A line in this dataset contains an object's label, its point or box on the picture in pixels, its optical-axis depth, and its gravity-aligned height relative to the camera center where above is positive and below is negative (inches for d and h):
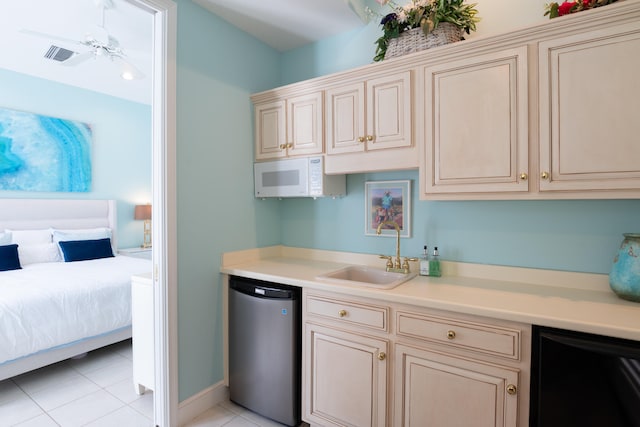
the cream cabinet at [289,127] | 86.2 +22.8
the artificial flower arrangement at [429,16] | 68.7 +41.6
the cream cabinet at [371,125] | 72.7 +19.7
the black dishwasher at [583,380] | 45.1 -25.0
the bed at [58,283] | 93.6 -24.2
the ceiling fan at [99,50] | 101.0 +53.5
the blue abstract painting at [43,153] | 148.8 +27.2
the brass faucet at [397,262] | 81.3 -13.4
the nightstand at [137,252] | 176.1 -23.7
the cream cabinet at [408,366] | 52.9 -29.1
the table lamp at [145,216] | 189.3 -3.9
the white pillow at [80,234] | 154.5 -11.9
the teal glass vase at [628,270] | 55.1 -10.8
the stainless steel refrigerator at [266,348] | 75.0 -33.5
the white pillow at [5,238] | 136.2 -11.7
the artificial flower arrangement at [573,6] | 55.7 +35.3
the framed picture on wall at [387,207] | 85.7 +0.4
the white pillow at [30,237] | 144.5 -12.1
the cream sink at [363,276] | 72.8 -16.6
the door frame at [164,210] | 75.4 -0.2
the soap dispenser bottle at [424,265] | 78.7 -13.7
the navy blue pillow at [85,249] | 149.0 -18.6
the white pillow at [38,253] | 142.0 -19.3
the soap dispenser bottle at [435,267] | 78.2 -14.0
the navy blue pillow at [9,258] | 128.6 -19.2
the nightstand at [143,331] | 84.6 -31.9
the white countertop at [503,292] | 48.8 -16.2
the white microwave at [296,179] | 86.8 +8.1
